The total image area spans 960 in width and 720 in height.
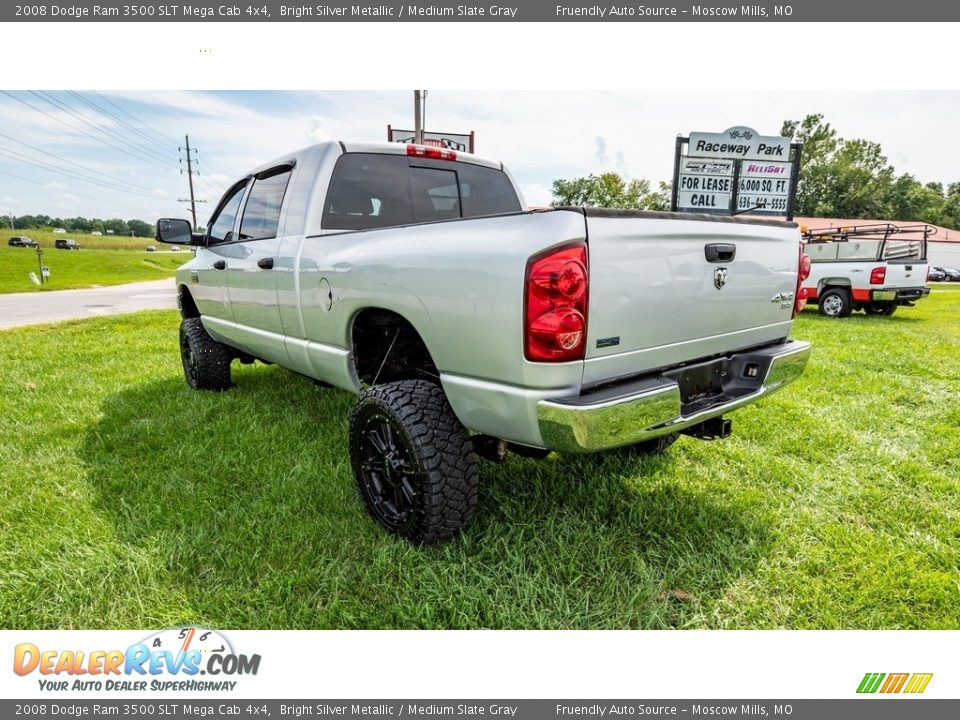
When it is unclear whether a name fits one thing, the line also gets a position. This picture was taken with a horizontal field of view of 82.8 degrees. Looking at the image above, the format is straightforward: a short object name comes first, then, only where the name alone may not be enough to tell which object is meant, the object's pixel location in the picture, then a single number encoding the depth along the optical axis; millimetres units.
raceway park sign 13602
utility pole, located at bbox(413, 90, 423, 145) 13748
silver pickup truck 1898
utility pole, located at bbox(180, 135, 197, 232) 47262
